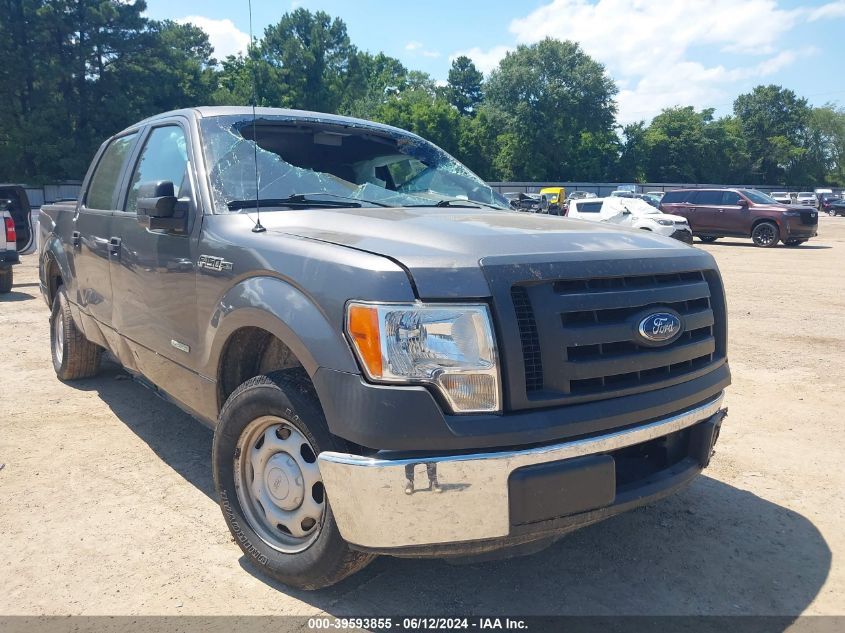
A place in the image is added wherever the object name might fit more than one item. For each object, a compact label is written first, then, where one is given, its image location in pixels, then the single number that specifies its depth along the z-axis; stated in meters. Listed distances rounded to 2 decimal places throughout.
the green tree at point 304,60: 62.06
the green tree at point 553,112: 68.50
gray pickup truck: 2.11
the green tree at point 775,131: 83.12
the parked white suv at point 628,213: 20.30
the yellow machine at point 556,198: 37.16
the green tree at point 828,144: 86.56
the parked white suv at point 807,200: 48.47
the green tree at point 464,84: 96.75
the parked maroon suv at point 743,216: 21.06
